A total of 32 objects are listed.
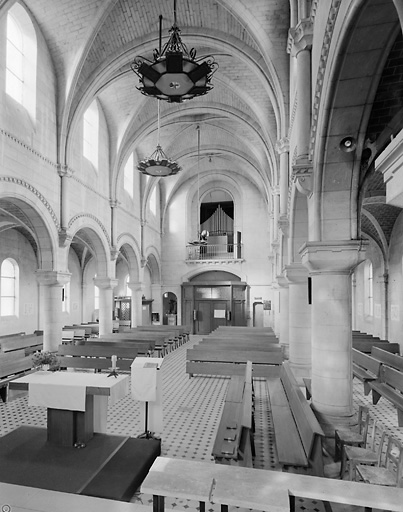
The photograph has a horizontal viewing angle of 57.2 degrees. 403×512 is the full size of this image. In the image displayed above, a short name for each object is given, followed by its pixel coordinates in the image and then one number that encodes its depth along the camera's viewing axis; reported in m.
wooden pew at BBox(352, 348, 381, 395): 8.13
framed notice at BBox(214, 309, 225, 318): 22.88
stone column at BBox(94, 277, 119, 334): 15.01
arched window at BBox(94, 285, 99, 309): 22.16
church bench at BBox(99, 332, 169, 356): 12.41
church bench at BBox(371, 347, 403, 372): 8.43
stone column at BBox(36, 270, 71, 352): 11.30
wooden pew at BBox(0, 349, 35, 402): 7.98
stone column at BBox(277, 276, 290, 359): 11.94
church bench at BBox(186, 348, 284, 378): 9.70
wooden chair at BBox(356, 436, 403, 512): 3.55
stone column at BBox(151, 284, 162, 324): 23.44
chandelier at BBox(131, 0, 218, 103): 7.93
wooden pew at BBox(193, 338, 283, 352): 11.03
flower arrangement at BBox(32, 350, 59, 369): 8.48
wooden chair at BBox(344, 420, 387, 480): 4.03
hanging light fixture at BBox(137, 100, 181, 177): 12.17
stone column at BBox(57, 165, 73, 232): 11.68
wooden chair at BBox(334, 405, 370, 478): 4.61
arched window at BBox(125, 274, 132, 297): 24.94
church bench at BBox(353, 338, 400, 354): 11.07
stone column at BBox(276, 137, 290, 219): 9.95
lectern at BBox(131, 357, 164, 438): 5.62
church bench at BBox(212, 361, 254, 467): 4.29
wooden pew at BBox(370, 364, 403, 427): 6.68
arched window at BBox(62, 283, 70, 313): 19.36
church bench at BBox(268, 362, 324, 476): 4.27
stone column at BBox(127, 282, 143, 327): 19.02
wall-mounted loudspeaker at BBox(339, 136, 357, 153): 5.09
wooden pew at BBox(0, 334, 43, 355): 11.98
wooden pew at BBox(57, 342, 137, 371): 9.85
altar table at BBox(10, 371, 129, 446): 4.93
